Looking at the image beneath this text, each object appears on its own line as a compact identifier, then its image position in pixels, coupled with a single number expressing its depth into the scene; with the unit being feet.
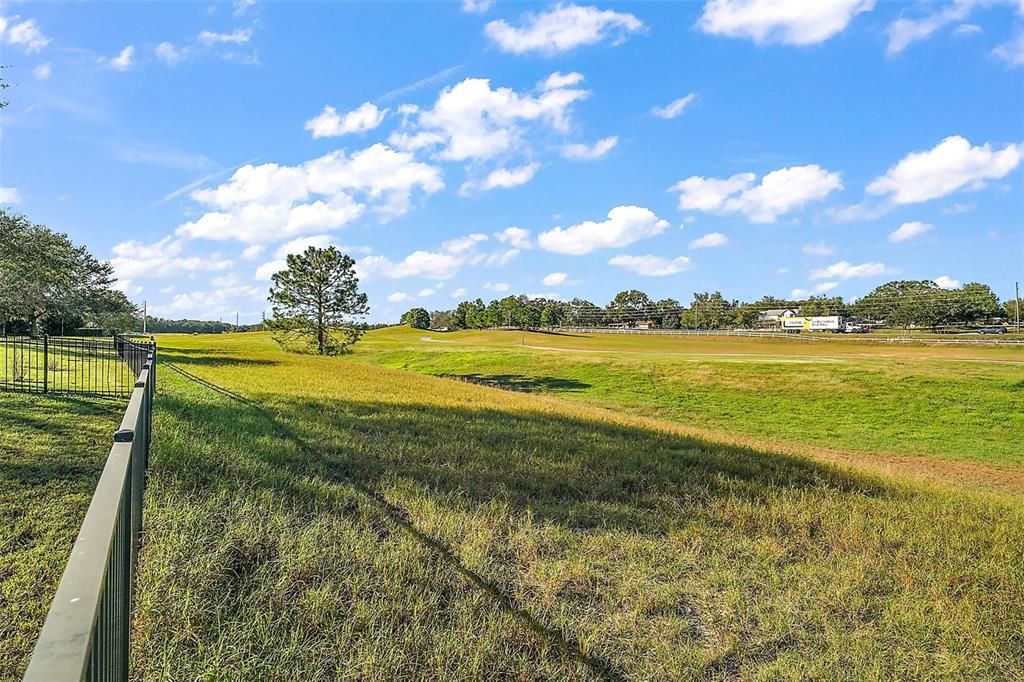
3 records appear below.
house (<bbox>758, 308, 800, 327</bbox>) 369.71
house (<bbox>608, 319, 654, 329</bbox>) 415.17
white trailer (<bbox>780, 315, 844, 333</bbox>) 313.50
